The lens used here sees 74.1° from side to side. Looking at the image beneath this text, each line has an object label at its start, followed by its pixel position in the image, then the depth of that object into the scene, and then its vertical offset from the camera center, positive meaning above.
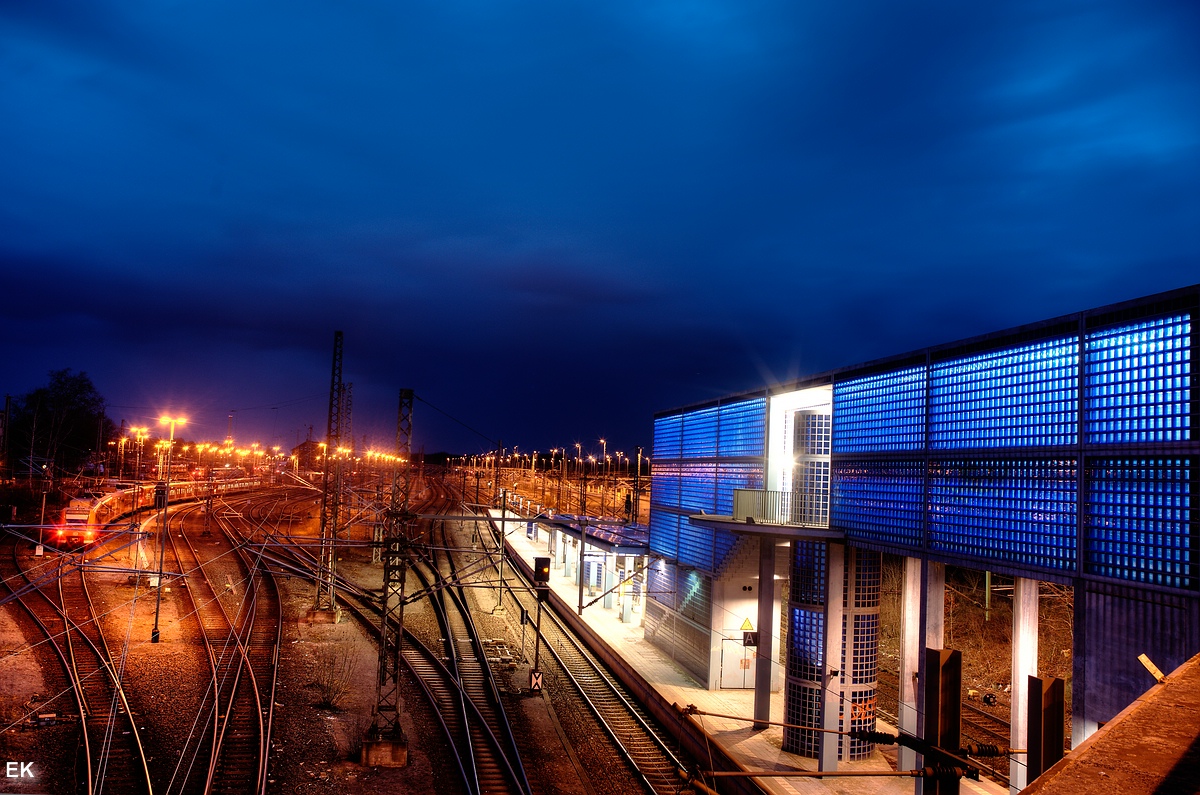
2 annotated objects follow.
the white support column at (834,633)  14.40 -3.41
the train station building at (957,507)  8.50 -0.79
